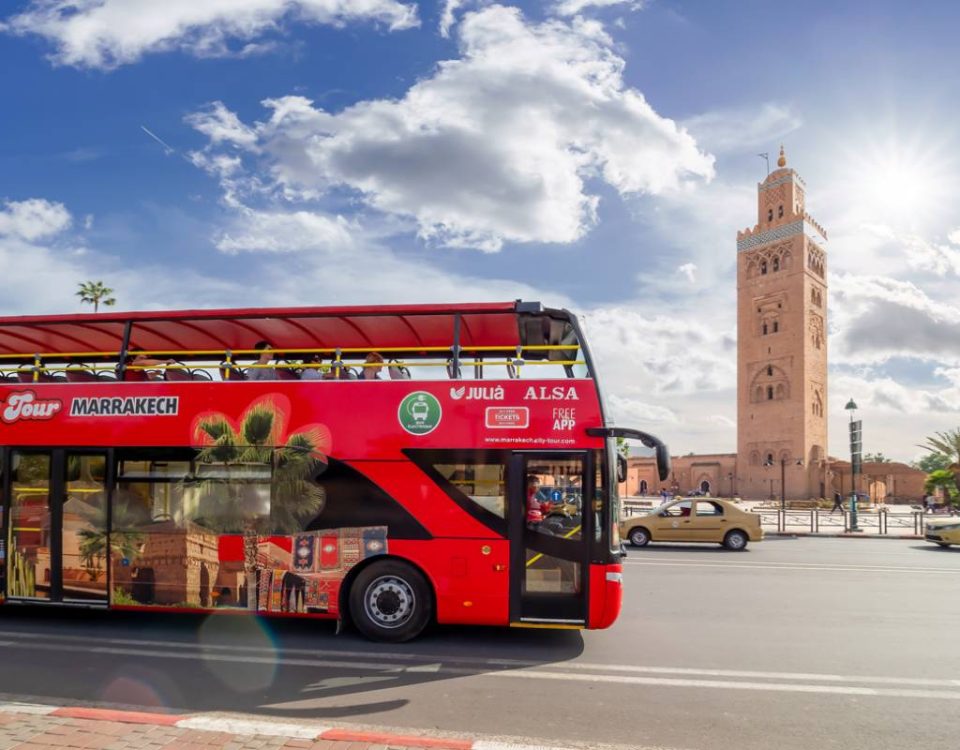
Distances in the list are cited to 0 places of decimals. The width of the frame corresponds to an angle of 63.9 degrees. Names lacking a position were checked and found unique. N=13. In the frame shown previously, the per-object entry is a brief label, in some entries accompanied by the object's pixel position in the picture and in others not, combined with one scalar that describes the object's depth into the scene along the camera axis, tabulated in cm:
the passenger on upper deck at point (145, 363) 921
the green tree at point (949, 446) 4972
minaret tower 8188
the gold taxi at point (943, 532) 2252
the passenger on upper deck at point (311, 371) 879
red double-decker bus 794
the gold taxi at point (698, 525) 2044
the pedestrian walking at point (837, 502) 4919
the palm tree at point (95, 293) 4281
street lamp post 2942
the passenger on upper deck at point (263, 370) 883
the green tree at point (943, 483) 4781
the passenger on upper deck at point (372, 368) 872
